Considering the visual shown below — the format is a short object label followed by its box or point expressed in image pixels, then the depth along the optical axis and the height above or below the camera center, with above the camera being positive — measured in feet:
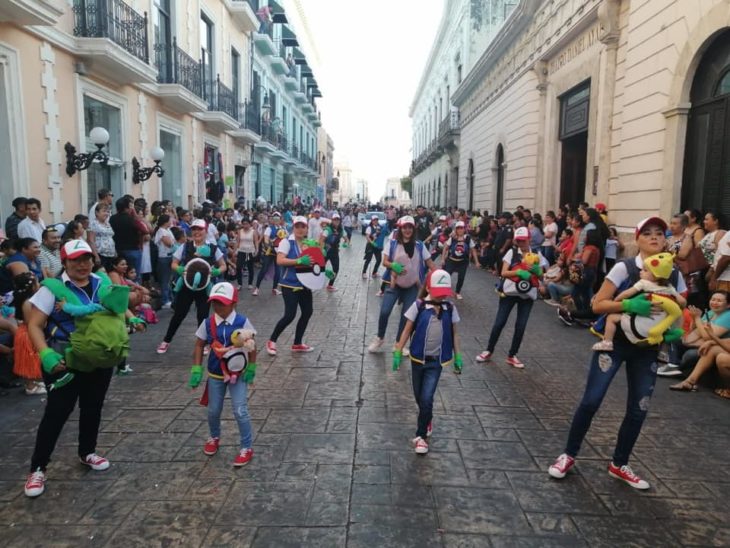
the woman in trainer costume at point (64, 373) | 11.69 -3.61
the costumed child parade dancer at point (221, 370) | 13.30 -3.87
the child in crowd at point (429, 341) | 14.15 -3.33
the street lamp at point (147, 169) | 42.02 +2.46
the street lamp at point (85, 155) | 32.35 +2.62
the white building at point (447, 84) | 89.90 +26.18
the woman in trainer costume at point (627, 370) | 12.21 -3.41
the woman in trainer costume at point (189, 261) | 22.24 -2.53
